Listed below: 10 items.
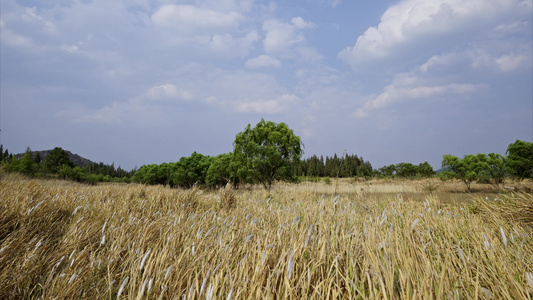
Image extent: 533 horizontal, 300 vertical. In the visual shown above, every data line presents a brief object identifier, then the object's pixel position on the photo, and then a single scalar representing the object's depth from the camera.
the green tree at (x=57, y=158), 44.84
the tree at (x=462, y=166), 24.59
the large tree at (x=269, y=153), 21.62
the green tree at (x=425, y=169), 57.44
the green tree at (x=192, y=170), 39.19
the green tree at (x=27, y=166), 26.83
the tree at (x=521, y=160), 20.57
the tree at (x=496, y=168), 23.62
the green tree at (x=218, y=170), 32.48
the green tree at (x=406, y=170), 58.81
